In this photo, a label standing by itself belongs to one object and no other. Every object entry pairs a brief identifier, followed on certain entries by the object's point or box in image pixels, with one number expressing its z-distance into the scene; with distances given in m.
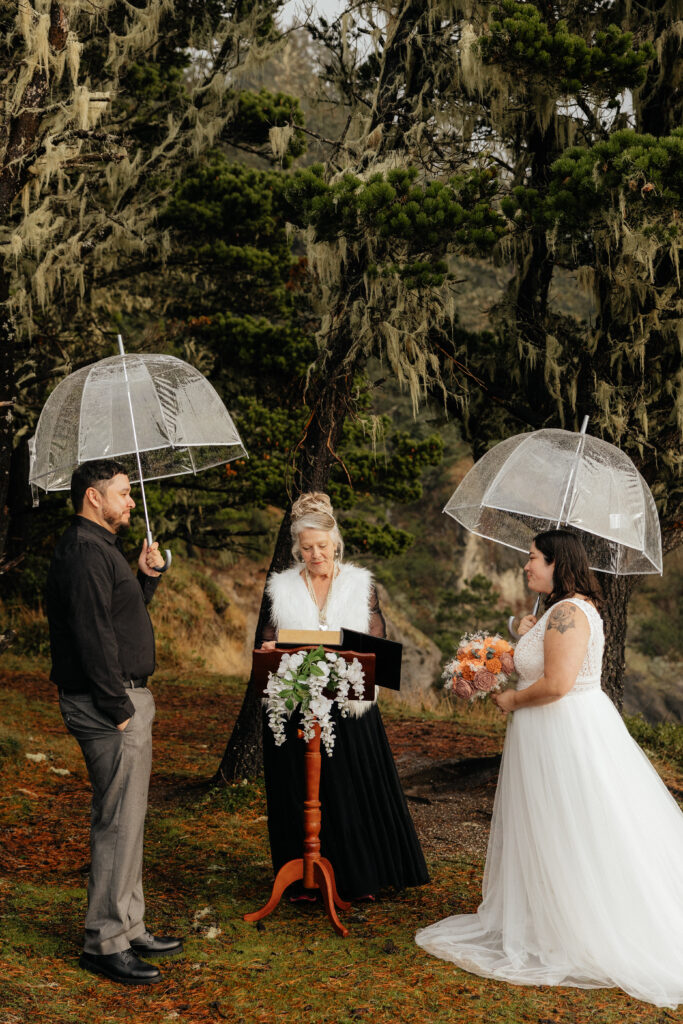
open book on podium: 4.12
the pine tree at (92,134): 6.40
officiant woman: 4.55
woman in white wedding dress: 3.75
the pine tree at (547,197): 5.49
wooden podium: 4.25
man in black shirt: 3.64
